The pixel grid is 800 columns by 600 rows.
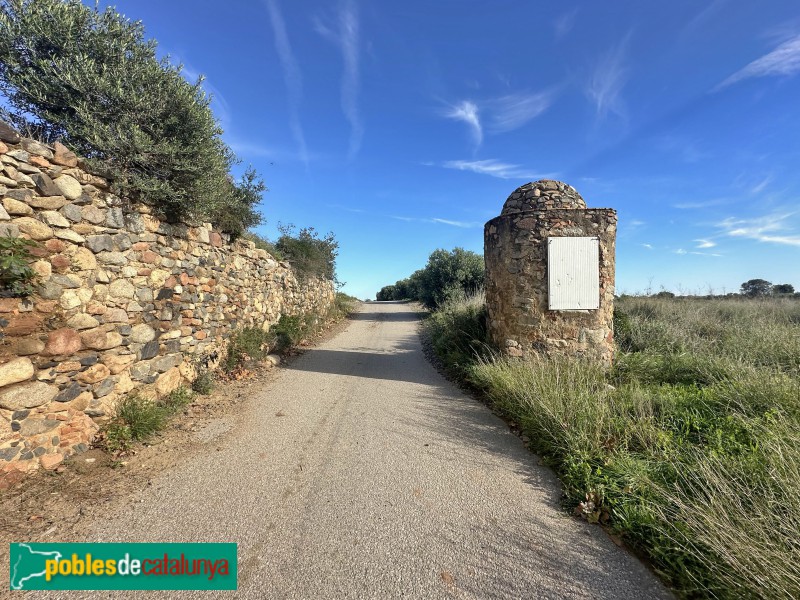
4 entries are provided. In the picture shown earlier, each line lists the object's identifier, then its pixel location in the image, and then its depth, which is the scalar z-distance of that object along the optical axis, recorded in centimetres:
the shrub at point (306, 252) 1230
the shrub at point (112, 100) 379
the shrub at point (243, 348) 669
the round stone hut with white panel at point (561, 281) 643
